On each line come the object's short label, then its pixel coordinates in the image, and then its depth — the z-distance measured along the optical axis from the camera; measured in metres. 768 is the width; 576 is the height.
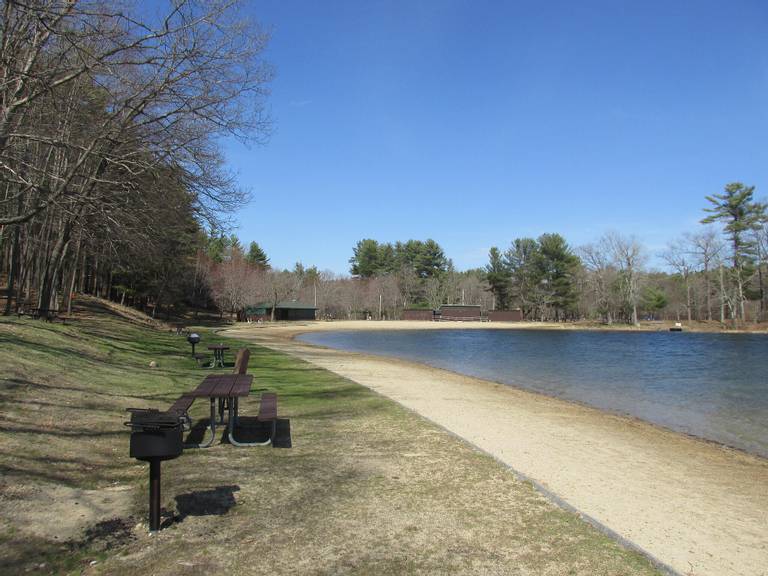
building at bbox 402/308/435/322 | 99.50
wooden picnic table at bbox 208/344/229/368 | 14.87
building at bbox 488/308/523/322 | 97.50
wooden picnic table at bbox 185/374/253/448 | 6.51
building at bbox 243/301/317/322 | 73.06
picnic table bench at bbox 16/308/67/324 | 15.84
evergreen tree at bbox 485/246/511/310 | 99.56
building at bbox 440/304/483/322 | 97.62
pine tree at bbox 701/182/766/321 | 71.56
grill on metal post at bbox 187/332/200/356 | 17.22
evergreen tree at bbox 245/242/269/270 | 100.25
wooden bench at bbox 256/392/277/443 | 6.52
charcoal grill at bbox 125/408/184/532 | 3.96
